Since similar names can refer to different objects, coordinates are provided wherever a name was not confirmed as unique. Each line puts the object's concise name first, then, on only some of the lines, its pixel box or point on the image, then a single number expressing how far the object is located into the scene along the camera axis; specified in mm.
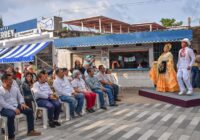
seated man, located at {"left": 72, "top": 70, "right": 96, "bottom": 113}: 5706
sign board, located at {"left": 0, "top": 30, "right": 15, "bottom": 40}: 14510
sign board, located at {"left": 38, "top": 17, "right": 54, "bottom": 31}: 12506
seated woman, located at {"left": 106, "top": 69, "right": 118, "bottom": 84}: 7511
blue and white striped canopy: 11428
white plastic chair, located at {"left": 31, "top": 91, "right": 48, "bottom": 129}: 4618
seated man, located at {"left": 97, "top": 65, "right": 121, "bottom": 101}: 6973
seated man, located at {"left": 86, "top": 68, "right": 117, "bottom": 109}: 6181
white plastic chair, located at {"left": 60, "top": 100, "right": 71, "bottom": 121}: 5103
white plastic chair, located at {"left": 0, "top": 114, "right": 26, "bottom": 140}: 3907
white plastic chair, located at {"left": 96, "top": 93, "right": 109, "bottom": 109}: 6112
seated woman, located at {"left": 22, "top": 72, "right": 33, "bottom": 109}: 4876
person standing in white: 6332
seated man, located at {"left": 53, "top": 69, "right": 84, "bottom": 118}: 5169
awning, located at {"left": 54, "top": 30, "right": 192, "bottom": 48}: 9344
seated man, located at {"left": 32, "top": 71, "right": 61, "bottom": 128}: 4638
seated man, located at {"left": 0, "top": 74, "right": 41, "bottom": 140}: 3884
